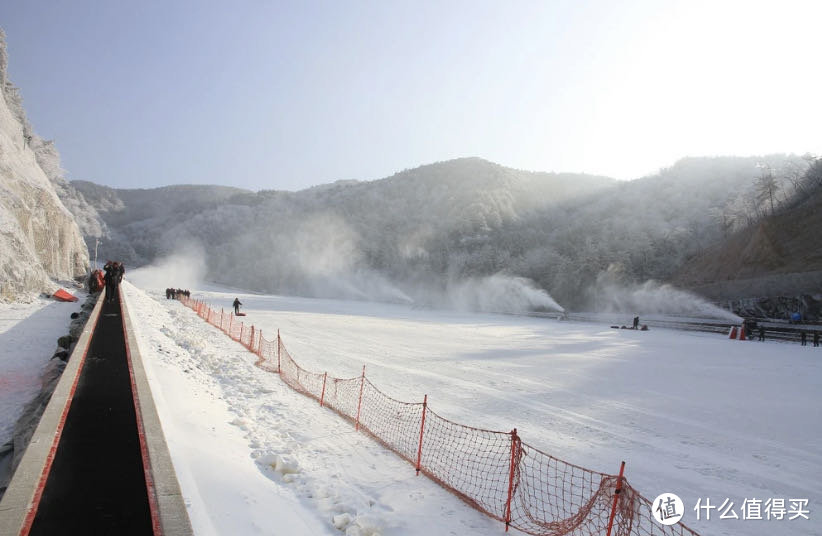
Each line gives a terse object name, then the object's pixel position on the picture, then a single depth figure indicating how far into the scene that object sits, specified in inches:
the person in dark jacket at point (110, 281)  818.2
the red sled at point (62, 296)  1021.8
